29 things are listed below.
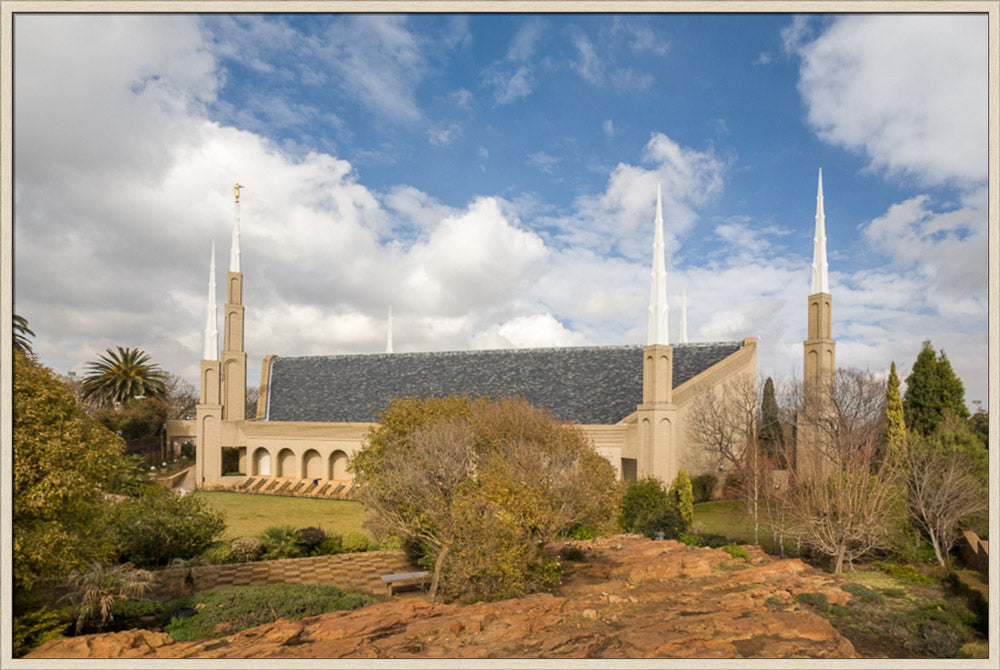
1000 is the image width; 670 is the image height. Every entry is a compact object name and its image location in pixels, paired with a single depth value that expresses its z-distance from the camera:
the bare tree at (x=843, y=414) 29.39
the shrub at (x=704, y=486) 34.53
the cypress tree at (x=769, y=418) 37.62
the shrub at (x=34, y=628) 10.95
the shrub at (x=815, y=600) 15.10
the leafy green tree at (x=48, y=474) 10.56
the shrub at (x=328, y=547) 22.88
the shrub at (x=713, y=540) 23.84
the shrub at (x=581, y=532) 25.30
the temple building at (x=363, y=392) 35.72
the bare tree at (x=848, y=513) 19.41
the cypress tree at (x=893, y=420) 27.17
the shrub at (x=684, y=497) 26.75
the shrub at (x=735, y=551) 21.36
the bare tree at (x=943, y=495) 21.33
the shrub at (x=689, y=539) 24.05
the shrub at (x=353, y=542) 23.45
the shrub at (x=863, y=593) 15.88
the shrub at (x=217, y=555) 20.81
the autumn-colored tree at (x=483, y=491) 14.62
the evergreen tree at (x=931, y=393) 33.44
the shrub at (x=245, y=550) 21.31
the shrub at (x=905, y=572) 18.56
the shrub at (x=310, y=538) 22.81
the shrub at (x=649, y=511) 25.17
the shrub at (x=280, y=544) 22.02
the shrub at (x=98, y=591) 13.41
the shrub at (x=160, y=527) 19.39
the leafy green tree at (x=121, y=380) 42.59
